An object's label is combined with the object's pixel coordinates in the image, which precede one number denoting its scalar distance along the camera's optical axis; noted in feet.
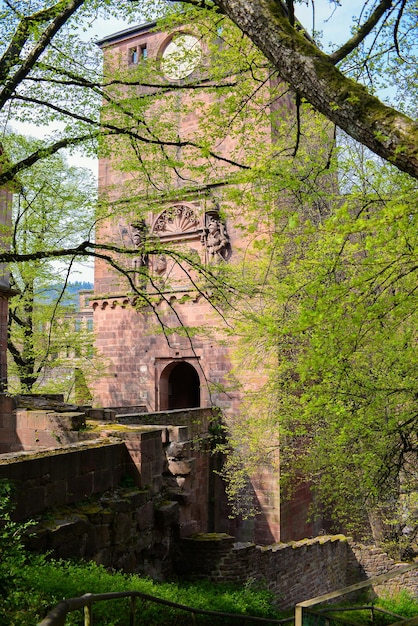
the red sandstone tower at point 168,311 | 56.18
